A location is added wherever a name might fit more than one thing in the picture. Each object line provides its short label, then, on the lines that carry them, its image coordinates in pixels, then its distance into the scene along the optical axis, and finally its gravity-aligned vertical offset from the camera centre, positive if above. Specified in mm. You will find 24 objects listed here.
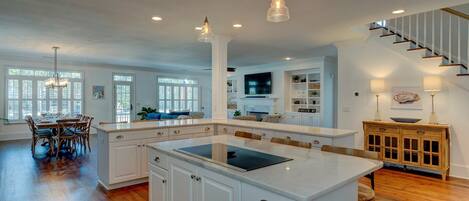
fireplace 9797 -511
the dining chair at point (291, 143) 2568 -420
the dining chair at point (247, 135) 3137 -419
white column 4996 +391
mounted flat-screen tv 9656 +610
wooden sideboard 4125 -711
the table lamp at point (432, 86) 4227 +223
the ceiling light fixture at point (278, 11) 2039 +679
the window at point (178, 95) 11523 +233
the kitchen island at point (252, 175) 1356 -421
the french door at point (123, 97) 10125 +117
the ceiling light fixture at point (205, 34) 2785 +693
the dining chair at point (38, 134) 5746 -735
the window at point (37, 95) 8211 +168
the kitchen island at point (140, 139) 3472 -528
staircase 4445 +1155
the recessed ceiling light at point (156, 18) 3953 +1209
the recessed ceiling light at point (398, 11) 3662 +1211
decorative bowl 4587 -338
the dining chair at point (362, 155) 2112 -455
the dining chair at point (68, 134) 5633 -741
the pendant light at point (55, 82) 7090 +472
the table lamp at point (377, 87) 4949 +237
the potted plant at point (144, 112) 10172 -451
